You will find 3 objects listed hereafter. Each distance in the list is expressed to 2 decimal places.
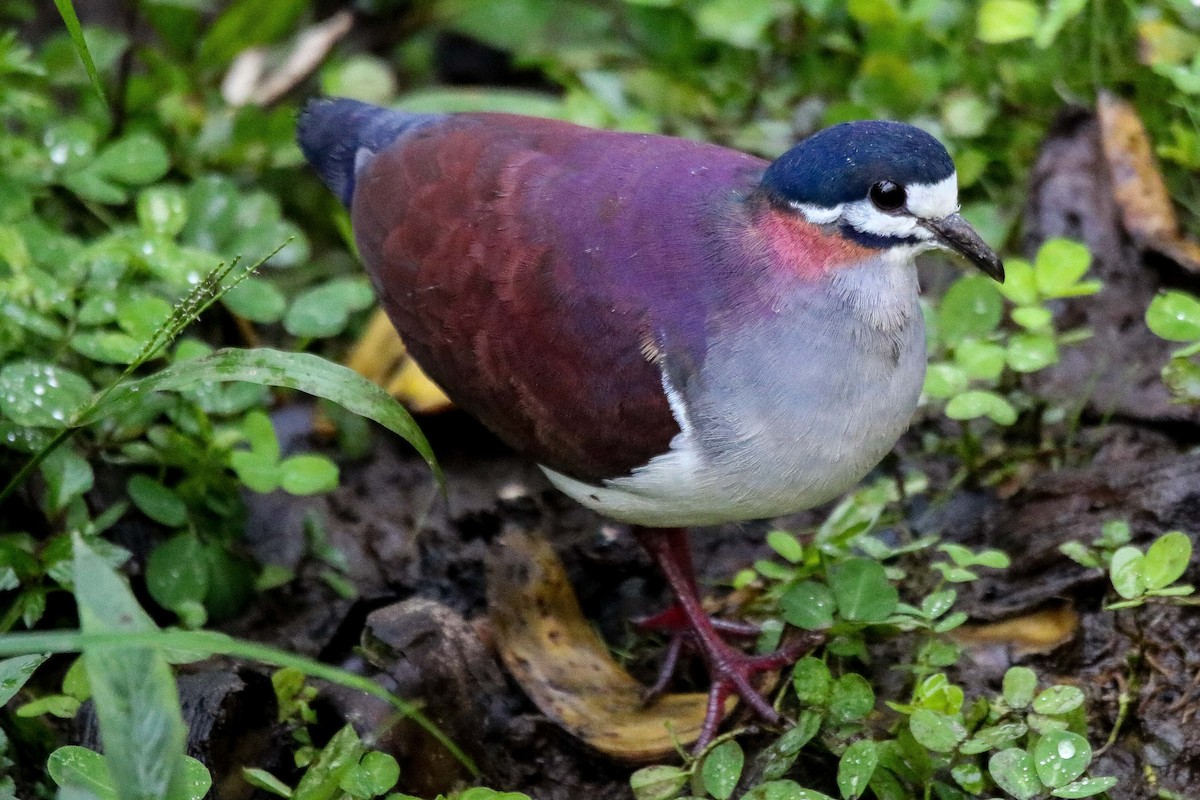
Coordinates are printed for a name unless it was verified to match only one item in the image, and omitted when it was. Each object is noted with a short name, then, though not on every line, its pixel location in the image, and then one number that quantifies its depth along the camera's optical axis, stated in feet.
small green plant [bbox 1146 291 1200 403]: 21.39
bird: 19.63
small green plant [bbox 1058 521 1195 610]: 19.65
